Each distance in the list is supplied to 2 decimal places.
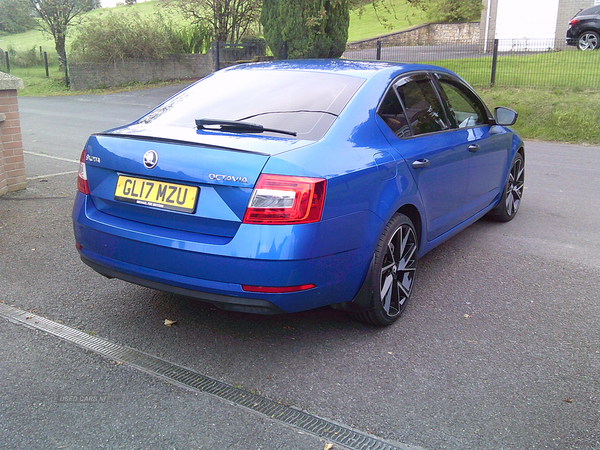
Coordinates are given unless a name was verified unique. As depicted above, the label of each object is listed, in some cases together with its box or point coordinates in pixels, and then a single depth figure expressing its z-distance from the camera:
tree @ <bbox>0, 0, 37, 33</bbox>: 26.00
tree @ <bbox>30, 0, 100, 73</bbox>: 25.41
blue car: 2.98
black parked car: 20.34
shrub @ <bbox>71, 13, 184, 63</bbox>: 24.72
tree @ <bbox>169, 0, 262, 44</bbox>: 24.48
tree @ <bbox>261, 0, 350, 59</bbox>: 19.39
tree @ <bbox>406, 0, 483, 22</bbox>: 35.56
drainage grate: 2.66
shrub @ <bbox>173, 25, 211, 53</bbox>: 26.80
